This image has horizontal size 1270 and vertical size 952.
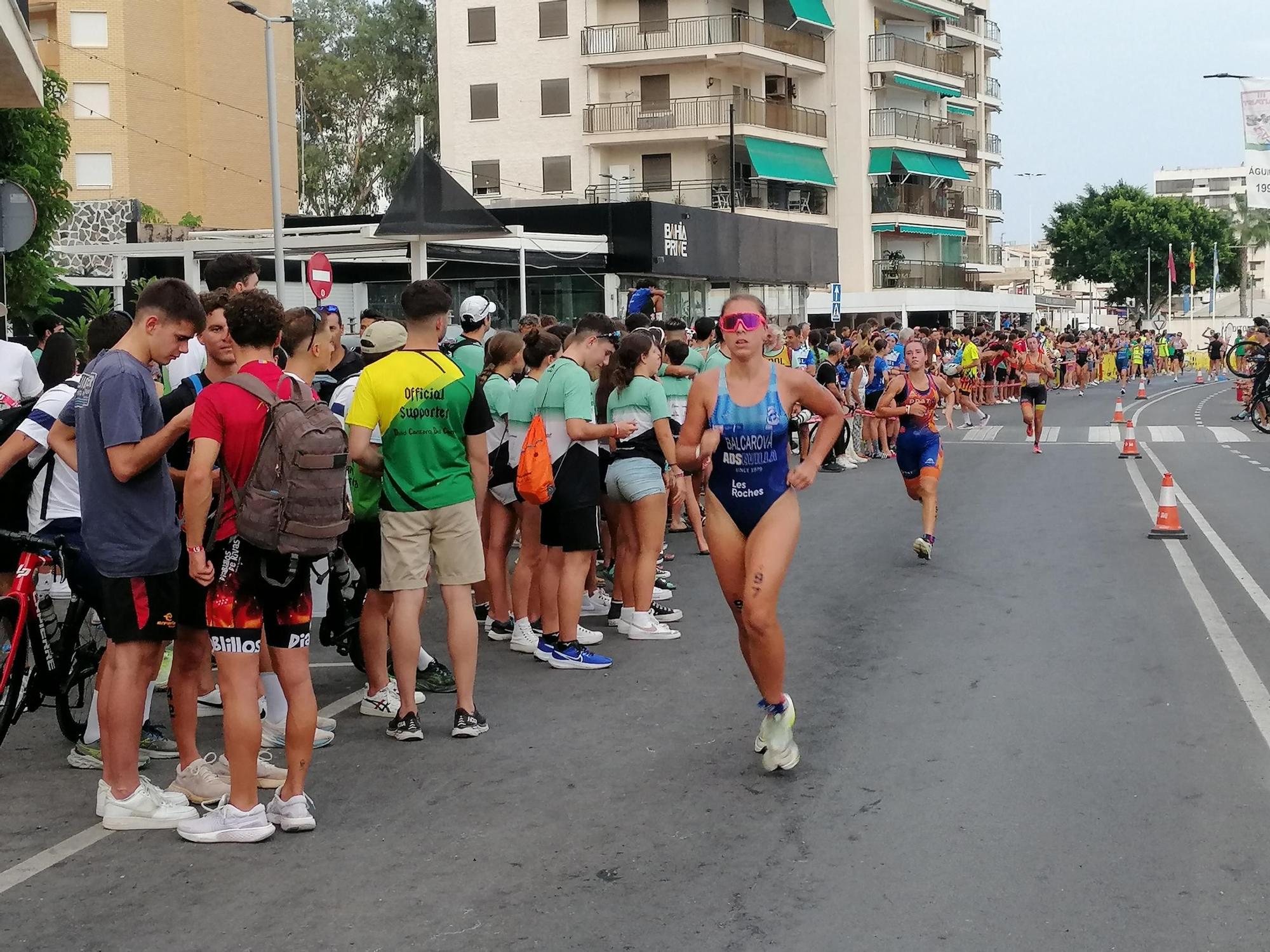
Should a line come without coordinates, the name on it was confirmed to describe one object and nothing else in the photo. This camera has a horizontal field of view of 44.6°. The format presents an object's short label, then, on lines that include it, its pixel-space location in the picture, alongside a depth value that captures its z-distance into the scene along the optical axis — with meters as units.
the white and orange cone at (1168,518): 14.02
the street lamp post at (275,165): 26.92
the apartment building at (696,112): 56.88
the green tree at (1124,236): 99.06
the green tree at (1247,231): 118.38
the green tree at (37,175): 20.64
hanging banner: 28.41
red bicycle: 6.77
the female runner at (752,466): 6.71
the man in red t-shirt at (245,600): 5.73
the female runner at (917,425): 13.49
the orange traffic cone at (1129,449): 23.25
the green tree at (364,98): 63.88
